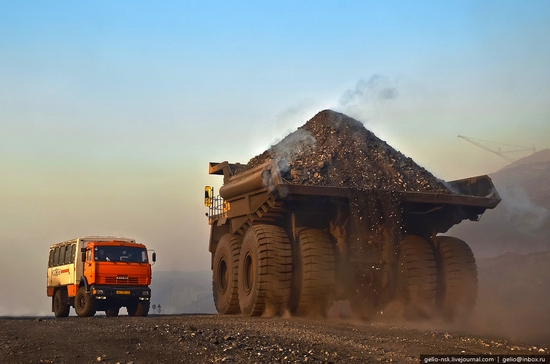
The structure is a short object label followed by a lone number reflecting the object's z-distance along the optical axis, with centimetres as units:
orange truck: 2167
